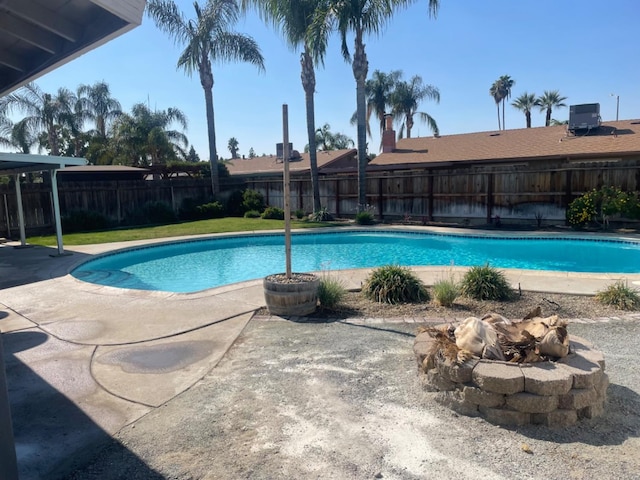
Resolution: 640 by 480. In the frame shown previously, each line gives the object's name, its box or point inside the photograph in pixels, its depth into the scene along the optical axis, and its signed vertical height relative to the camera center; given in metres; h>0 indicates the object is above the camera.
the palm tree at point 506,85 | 50.54 +12.43
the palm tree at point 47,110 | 32.44 +7.36
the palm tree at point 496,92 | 50.92 +11.87
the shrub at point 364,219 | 19.39 -1.08
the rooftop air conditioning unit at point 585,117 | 19.19 +3.20
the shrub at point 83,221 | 19.25 -0.83
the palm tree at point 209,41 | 22.88 +8.66
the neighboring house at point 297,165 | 28.66 +2.43
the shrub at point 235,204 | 24.56 -0.30
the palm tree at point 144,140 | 31.00 +4.51
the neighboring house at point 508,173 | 16.45 +0.74
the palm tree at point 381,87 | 39.62 +9.88
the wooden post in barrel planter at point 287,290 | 6.38 -1.39
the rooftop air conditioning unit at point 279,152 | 31.06 +3.33
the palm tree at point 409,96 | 39.53 +8.97
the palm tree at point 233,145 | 73.81 +9.32
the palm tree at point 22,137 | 33.03 +5.35
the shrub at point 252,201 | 24.06 -0.14
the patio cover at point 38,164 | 11.22 +1.15
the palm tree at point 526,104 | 46.97 +9.56
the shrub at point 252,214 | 23.02 -0.85
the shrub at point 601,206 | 14.90 -0.65
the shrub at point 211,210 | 23.63 -0.58
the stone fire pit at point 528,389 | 3.35 -1.59
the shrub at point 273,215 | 22.23 -0.88
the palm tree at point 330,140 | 49.78 +6.52
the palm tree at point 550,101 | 44.66 +9.21
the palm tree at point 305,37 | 18.72 +7.28
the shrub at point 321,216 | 21.09 -0.98
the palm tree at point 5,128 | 32.78 +5.97
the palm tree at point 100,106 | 38.19 +8.74
